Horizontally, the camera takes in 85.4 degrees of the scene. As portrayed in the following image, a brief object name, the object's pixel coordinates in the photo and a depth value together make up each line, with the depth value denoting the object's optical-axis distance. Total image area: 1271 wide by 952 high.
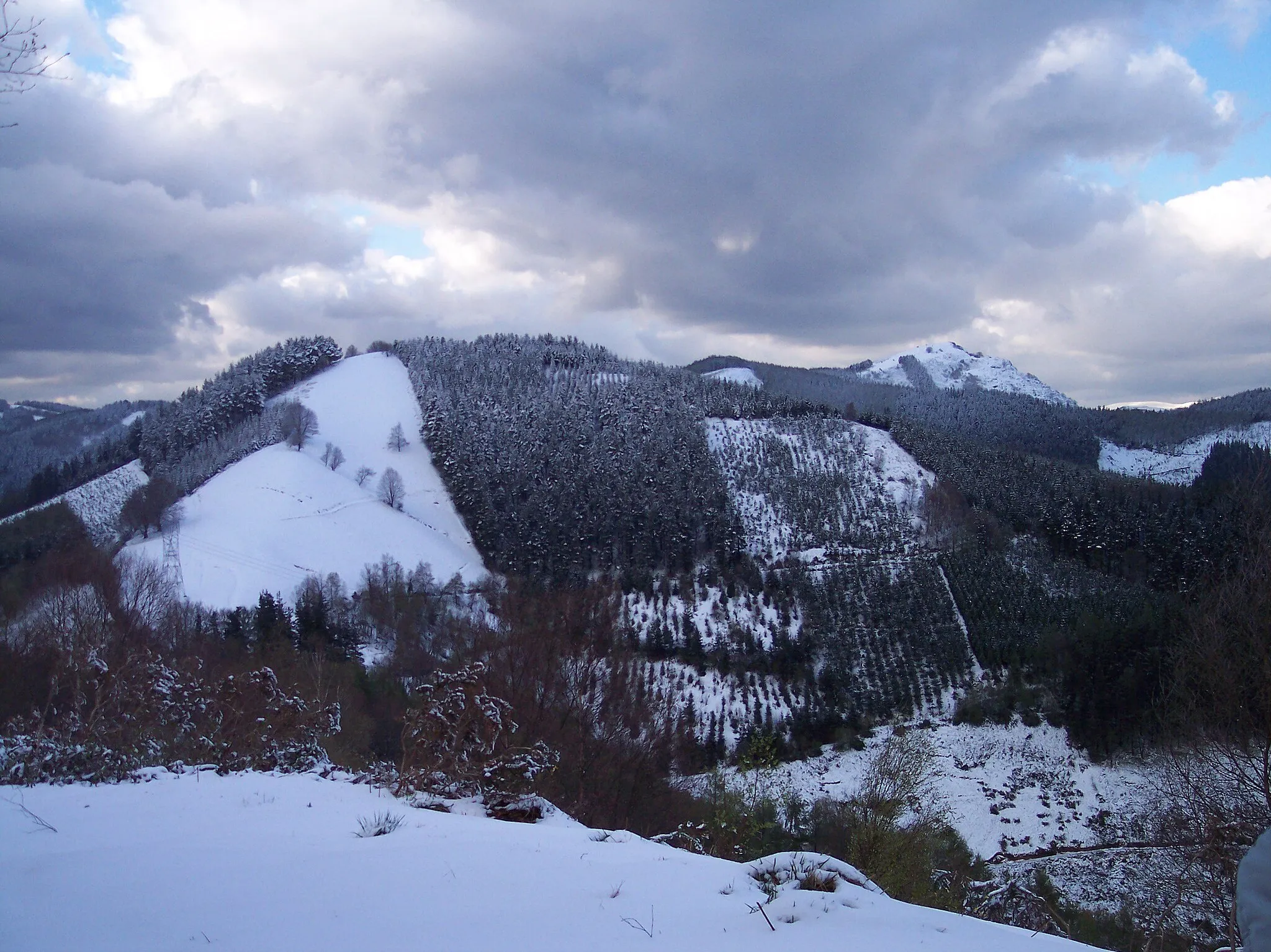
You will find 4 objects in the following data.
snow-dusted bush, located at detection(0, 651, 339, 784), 6.98
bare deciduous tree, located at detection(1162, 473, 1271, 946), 8.27
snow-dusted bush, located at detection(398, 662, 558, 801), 7.34
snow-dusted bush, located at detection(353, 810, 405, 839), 5.15
